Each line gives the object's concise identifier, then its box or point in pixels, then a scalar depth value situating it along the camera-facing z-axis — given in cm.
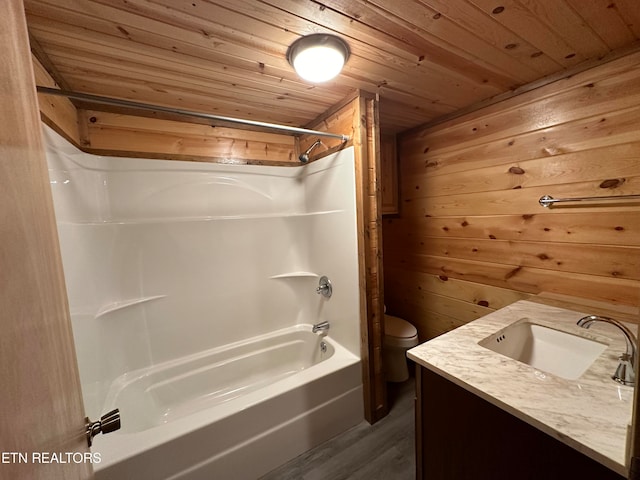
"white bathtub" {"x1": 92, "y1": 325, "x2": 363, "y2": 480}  112
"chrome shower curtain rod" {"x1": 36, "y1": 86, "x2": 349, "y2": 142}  99
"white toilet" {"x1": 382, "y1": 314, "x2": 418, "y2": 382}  200
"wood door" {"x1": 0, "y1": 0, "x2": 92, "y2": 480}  34
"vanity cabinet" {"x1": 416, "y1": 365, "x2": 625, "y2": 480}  67
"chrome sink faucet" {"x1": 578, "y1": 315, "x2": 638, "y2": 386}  80
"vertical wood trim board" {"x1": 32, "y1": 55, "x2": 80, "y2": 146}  112
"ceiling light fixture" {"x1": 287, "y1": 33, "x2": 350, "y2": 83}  108
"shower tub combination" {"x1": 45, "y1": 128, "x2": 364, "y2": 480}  123
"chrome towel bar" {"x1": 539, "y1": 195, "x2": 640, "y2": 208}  124
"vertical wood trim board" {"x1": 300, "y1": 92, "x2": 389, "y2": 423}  158
